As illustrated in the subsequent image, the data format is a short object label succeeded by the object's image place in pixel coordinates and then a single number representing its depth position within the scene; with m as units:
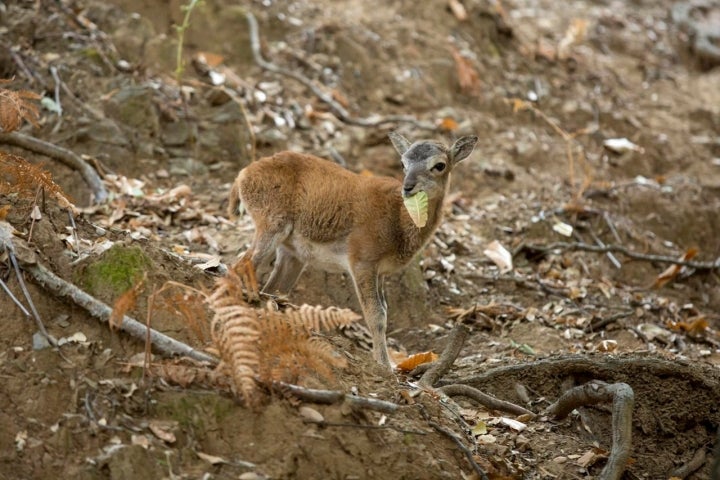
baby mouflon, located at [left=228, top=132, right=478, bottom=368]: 18.70
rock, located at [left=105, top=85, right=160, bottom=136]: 24.52
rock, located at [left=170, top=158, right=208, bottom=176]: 24.33
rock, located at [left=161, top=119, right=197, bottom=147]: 24.95
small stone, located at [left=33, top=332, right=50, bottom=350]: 12.32
